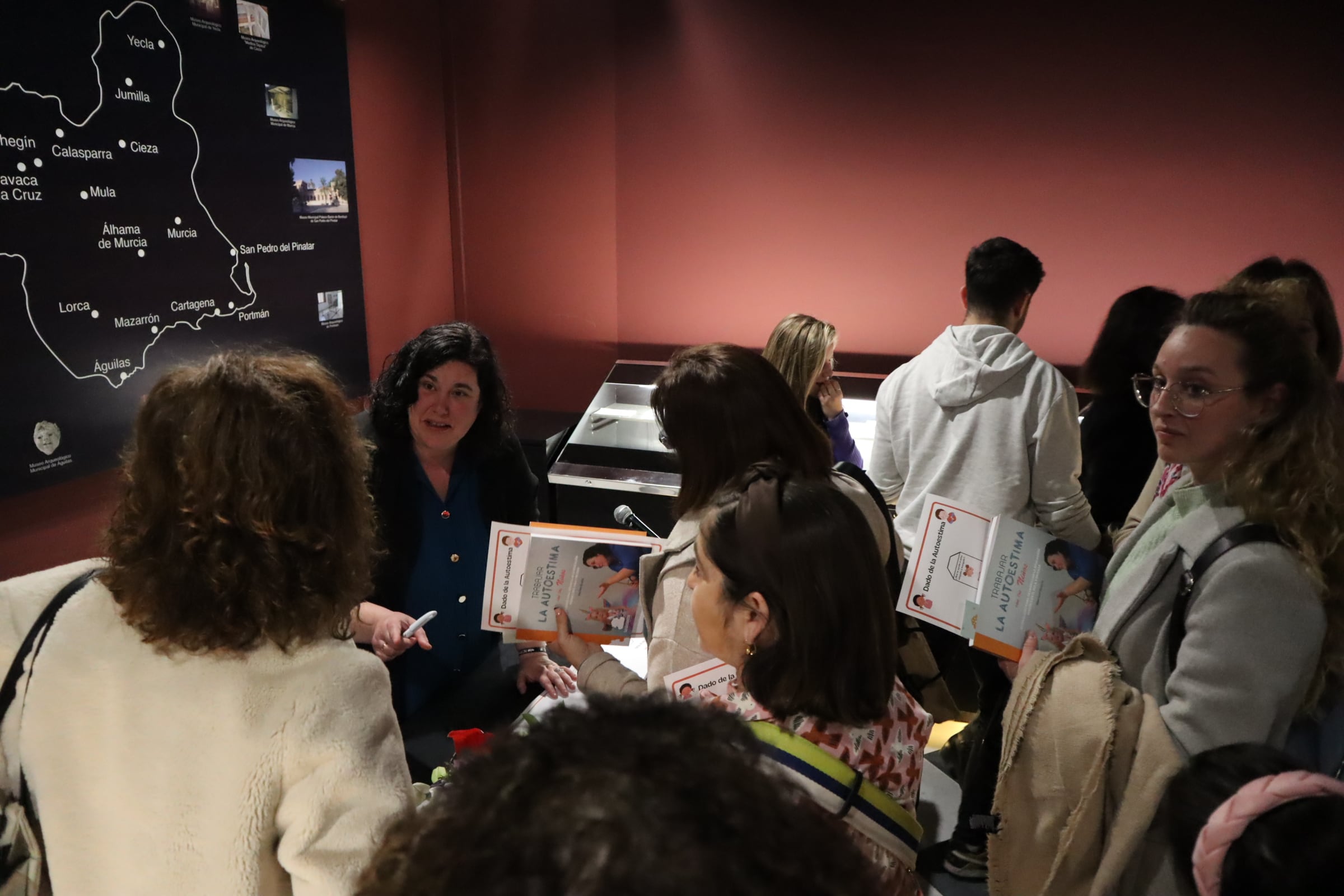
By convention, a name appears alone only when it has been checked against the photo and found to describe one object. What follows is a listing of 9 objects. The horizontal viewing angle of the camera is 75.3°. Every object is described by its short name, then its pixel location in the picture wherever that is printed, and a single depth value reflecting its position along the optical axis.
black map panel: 2.27
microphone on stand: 1.91
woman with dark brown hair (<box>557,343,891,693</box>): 1.64
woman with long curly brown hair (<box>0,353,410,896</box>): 0.98
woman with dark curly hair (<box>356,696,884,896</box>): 0.41
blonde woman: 2.90
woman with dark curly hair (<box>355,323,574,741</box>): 2.06
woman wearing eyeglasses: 1.31
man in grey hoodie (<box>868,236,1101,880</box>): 2.53
